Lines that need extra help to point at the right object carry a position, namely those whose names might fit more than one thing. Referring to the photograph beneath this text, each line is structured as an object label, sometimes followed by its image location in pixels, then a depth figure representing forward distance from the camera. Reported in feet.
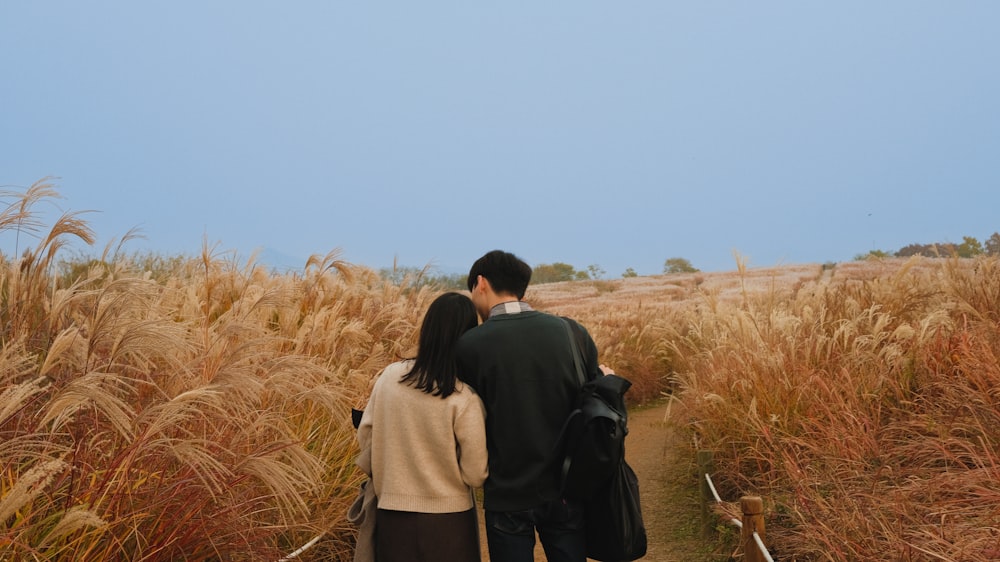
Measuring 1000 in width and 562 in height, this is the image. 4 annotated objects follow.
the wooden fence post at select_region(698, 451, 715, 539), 19.27
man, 10.98
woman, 10.89
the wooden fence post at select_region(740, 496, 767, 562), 14.33
